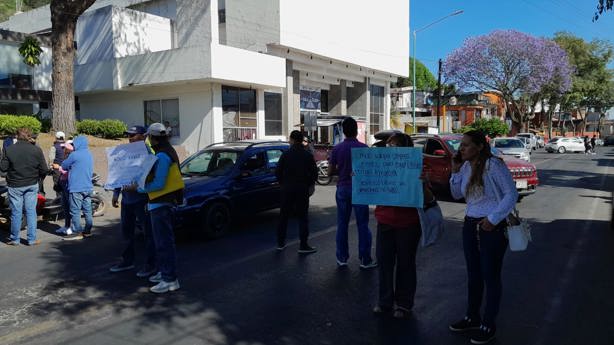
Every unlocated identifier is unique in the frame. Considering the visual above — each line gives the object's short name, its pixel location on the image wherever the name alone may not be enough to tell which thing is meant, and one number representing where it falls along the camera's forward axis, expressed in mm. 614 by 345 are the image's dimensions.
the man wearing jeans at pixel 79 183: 7668
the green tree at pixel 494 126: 42159
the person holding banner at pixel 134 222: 5590
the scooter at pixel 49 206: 8312
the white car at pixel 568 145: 39375
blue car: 7430
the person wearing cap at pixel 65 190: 7977
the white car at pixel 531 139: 40812
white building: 19656
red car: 11156
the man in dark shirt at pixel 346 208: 5836
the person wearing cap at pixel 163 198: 4925
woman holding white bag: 3605
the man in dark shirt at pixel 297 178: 6504
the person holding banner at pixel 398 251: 4184
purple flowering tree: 40219
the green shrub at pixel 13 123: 16594
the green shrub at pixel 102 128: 18812
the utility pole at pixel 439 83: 33206
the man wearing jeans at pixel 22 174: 7094
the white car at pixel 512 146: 19953
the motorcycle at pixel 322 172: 16281
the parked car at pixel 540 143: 49125
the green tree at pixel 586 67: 52500
